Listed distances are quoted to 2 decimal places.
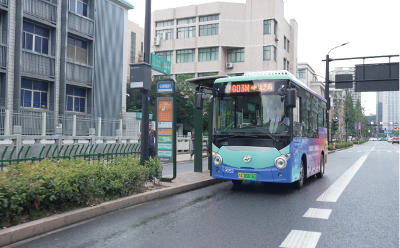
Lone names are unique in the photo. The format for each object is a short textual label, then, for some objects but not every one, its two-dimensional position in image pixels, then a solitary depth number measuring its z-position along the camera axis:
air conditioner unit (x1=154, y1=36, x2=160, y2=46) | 57.94
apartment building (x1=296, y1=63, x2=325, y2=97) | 77.00
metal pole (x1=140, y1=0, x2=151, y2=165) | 9.35
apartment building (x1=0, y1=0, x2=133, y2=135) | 20.58
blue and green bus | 9.19
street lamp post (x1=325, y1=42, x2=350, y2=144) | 30.17
